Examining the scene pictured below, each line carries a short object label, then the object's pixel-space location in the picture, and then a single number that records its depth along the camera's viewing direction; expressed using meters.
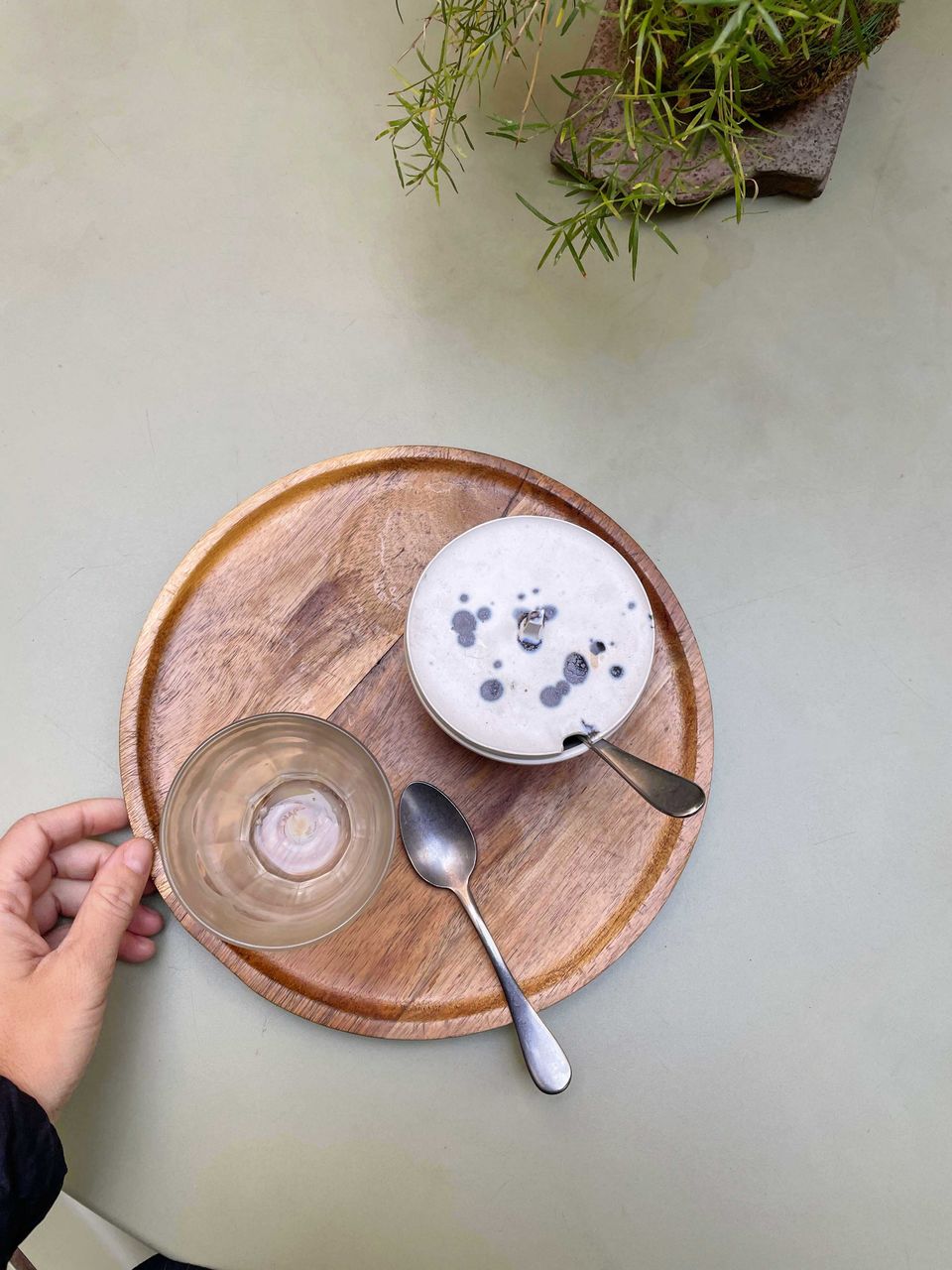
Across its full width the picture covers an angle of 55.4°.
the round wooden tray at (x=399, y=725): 0.84
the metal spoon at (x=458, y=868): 0.83
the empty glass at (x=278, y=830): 0.79
